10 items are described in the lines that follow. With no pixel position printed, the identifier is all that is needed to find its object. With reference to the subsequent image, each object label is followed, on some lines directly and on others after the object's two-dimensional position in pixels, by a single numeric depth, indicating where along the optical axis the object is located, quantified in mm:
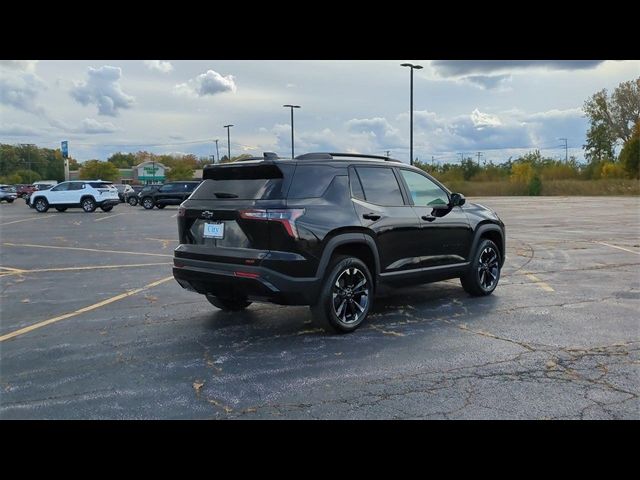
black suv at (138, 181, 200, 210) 33969
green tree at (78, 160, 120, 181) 104125
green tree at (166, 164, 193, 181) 105944
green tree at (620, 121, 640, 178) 69438
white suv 31109
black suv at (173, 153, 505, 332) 5457
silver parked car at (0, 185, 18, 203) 48625
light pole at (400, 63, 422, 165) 36500
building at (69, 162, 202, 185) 111131
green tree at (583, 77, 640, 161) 82062
